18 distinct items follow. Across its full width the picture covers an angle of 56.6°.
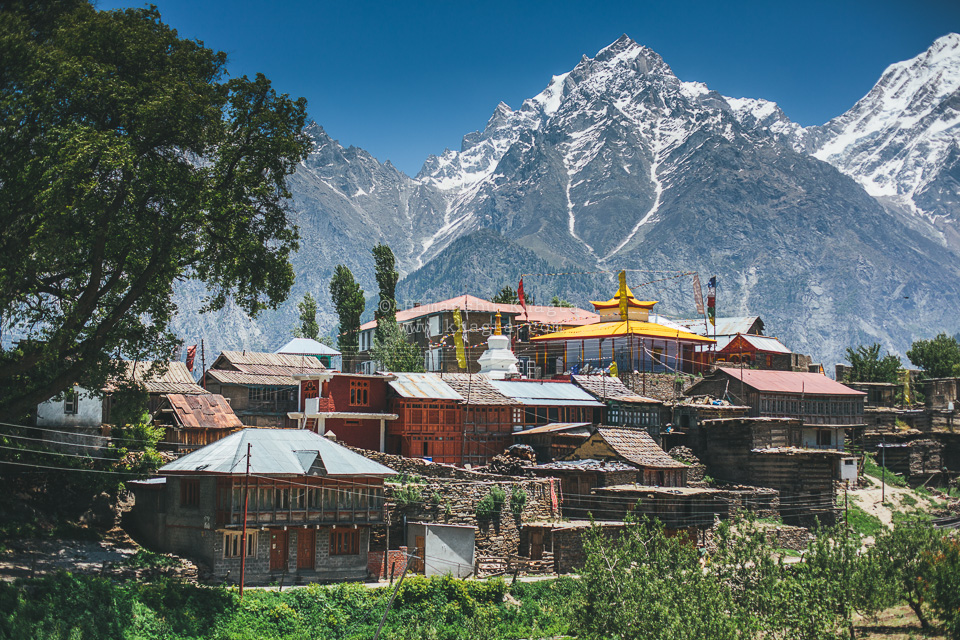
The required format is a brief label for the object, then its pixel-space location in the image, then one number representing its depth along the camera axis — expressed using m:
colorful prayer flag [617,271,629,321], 76.06
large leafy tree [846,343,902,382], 96.12
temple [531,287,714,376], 76.62
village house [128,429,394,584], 40.84
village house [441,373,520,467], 60.06
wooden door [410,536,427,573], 45.16
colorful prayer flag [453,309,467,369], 73.53
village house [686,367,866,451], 69.69
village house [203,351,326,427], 65.75
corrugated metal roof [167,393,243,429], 56.00
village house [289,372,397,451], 56.88
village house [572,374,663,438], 65.25
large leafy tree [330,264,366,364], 98.25
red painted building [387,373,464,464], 58.22
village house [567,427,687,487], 55.03
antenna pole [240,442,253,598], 38.72
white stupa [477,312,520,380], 72.38
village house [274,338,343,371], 75.50
